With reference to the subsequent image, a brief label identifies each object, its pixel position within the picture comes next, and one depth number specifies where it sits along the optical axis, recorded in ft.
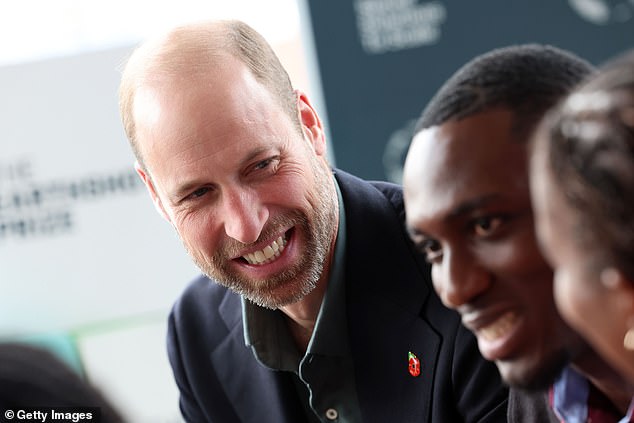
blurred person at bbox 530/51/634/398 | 4.20
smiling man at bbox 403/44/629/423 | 4.94
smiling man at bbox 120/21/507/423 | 6.07
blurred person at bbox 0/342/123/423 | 4.99
